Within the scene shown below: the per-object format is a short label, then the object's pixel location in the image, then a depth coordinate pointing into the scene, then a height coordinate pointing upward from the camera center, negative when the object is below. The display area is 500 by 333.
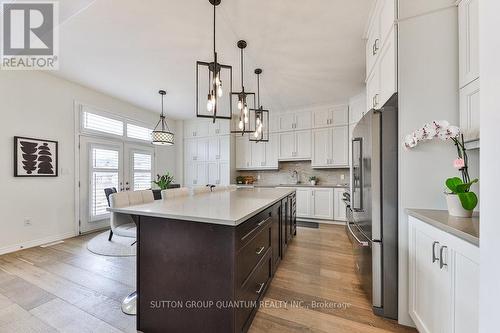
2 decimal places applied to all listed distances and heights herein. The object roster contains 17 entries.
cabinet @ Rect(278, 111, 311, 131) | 5.24 +1.18
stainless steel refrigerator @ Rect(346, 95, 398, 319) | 1.69 -0.34
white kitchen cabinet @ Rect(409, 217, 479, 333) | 0.97 -0.63
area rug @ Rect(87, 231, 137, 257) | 3.02 -1.26
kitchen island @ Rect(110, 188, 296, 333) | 1.29 -0.68
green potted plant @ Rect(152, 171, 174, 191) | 4.55 -0.35
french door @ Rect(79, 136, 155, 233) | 4.04 -0.15
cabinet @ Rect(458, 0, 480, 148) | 1.33 +0.65
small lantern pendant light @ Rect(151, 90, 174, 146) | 3.86 +0.54
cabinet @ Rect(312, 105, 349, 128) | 4.82 +1.19
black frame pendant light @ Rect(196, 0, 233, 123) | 1.90 +0.74
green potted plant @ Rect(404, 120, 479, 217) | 1.30 +0.00
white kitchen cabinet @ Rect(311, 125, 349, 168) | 4.77 +0.45
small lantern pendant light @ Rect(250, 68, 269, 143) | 3.27 +0.73
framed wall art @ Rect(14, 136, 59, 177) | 3.15 +0.14
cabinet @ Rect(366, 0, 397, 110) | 1.67 +1.04
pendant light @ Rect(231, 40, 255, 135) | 2.53 +0.77
